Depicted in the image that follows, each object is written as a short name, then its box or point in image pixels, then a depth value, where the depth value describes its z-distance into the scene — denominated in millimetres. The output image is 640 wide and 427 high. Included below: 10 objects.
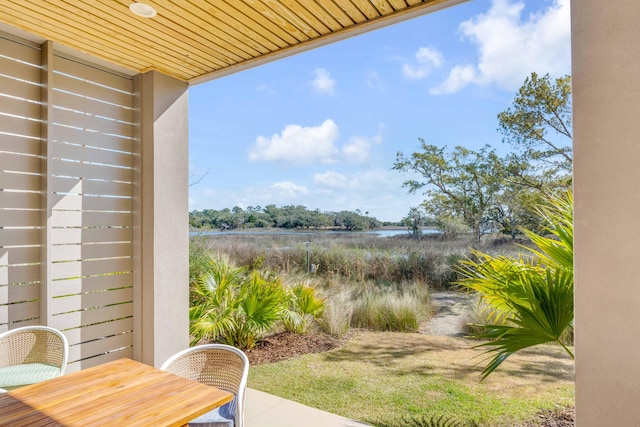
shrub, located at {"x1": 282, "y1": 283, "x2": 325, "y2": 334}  4762
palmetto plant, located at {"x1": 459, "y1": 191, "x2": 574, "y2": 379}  1748
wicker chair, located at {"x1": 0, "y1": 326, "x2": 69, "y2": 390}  2312
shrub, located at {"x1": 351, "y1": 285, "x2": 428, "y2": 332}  4145
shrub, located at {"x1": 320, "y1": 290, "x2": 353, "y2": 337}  4625
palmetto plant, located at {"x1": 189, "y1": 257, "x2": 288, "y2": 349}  4352
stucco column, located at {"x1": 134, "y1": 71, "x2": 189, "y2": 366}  3275
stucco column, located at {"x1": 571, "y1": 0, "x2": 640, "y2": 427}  1440
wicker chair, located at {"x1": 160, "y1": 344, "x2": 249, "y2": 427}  2076
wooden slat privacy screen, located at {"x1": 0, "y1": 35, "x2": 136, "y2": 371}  2699
